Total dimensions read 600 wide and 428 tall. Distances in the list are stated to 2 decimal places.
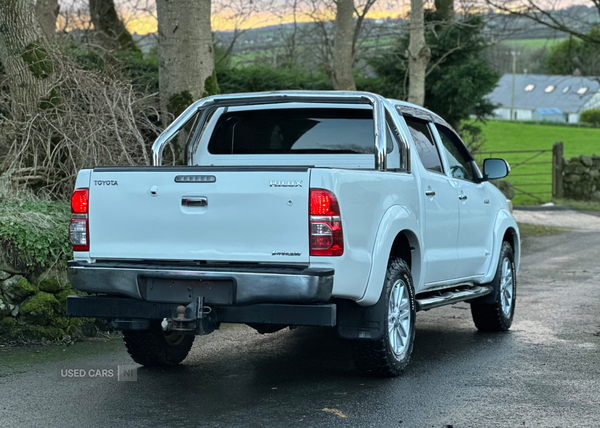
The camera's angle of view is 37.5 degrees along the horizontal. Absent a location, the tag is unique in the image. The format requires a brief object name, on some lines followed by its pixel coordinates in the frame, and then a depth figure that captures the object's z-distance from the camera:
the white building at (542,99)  122.62
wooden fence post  28.22
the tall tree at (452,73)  20.89
